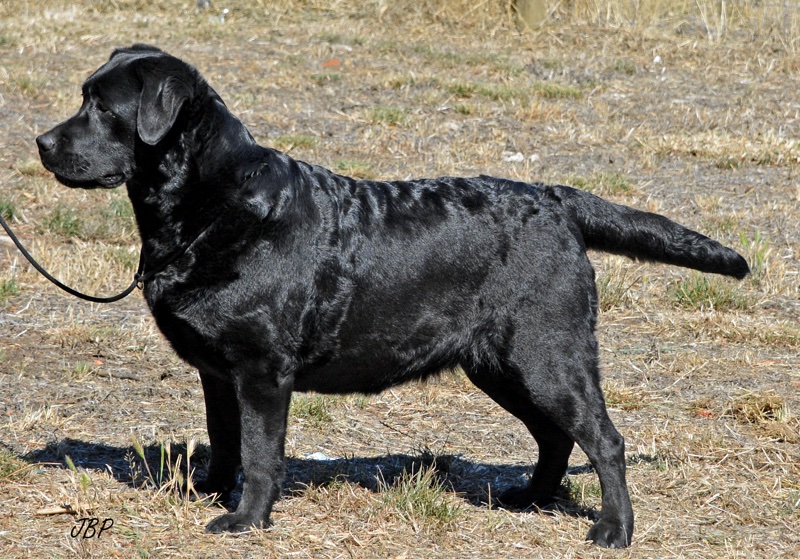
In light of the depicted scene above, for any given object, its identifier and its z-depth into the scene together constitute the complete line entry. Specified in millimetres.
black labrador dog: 7719
